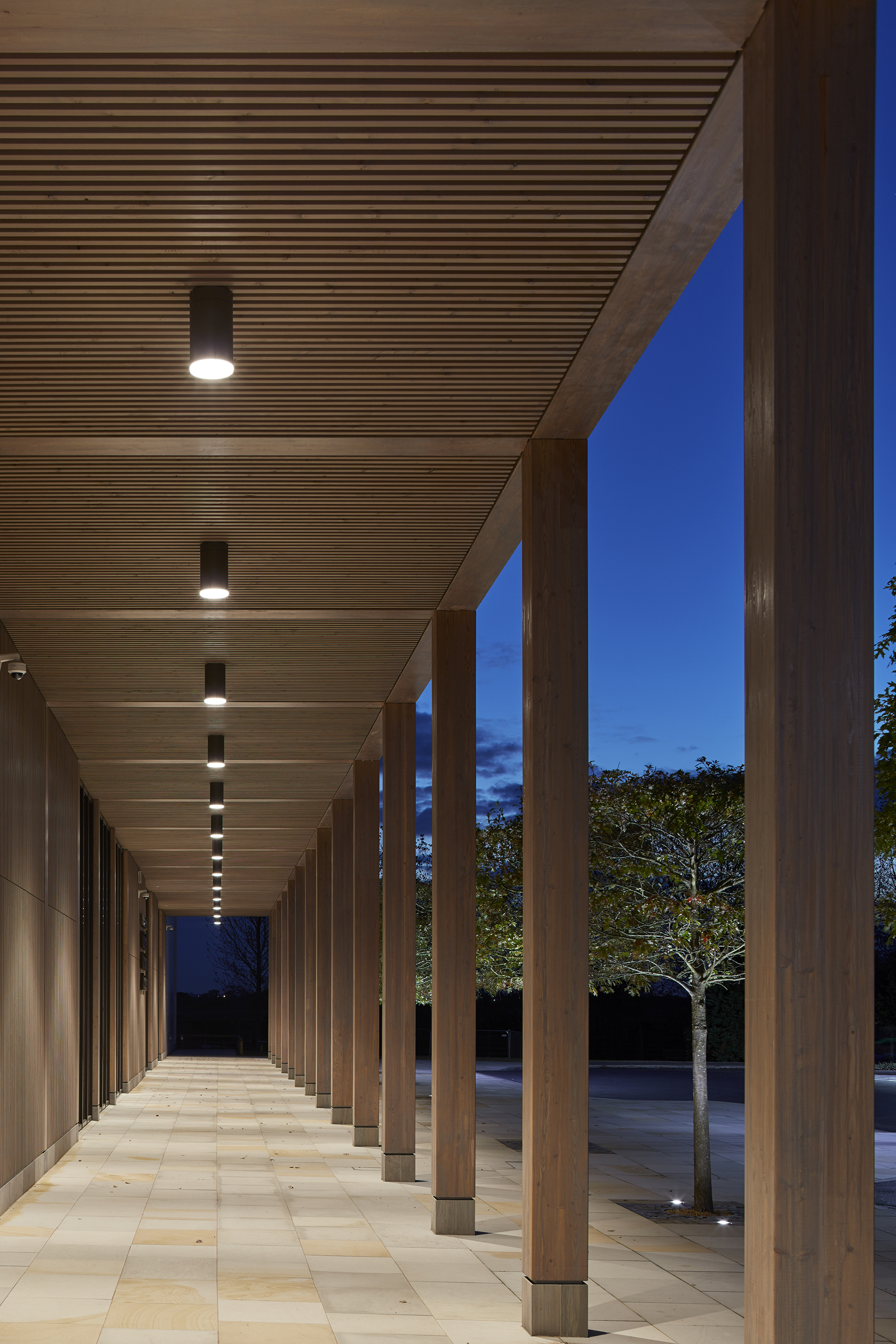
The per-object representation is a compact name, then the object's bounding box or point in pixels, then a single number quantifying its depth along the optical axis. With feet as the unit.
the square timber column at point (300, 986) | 112.37
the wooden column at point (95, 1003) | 72.79
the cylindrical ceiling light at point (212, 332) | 21.38
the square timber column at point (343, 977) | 70.85
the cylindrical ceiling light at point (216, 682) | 46.65
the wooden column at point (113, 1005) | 86.33
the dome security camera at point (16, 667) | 37.86
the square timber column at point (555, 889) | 26.71
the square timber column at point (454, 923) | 37.83
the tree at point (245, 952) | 263.29
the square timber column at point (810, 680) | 13.79
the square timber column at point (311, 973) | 98.22
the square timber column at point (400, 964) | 48.70
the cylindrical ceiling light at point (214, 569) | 34.55
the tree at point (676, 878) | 49.80
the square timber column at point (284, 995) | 131.54
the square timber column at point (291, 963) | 121.19
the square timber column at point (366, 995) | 61.82
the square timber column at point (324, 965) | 85.30
